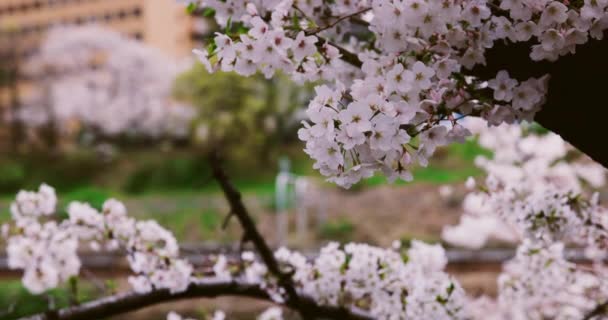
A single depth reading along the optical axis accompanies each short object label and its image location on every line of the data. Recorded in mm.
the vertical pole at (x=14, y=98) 26344
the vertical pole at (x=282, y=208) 14742
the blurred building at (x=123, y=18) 40406
